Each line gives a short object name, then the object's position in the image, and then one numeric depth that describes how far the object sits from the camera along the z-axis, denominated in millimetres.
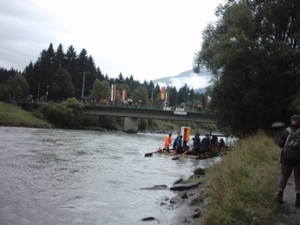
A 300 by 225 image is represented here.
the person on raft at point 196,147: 28406
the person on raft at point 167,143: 31420
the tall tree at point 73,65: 116838
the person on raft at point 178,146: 29967
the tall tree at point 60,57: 125312
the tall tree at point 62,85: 106250
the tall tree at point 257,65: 24109
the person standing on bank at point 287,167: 8117
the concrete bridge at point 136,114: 65469
